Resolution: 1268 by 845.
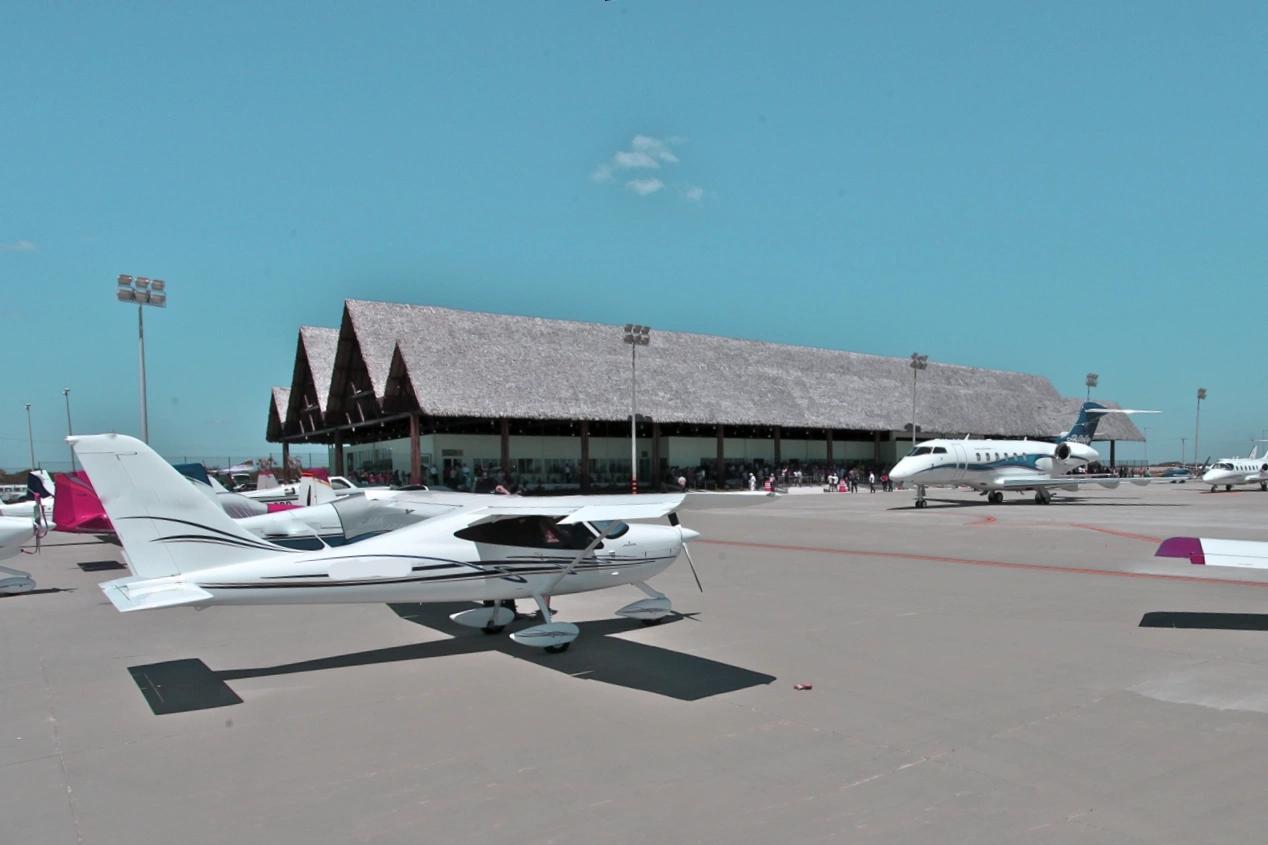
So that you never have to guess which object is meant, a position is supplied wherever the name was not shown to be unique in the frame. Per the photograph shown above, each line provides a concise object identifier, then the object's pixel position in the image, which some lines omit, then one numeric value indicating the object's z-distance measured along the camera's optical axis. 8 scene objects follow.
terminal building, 46.50
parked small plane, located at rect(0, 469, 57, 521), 19.24
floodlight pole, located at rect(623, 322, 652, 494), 45.56
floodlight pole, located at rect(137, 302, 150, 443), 29.73
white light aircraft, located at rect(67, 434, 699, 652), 8.42
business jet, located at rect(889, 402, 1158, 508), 36.78
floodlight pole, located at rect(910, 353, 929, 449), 59.00
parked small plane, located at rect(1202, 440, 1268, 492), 52.69
